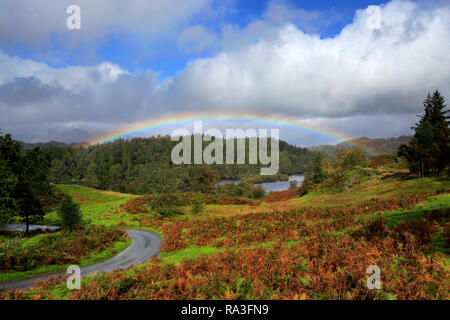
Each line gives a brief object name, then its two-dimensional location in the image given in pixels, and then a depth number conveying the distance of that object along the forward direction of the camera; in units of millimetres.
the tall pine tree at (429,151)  43688
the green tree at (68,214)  42509
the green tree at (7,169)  31920
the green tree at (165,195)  53688
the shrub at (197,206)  52062
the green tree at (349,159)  91750
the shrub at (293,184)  120938
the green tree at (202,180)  92556
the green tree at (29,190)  42656
